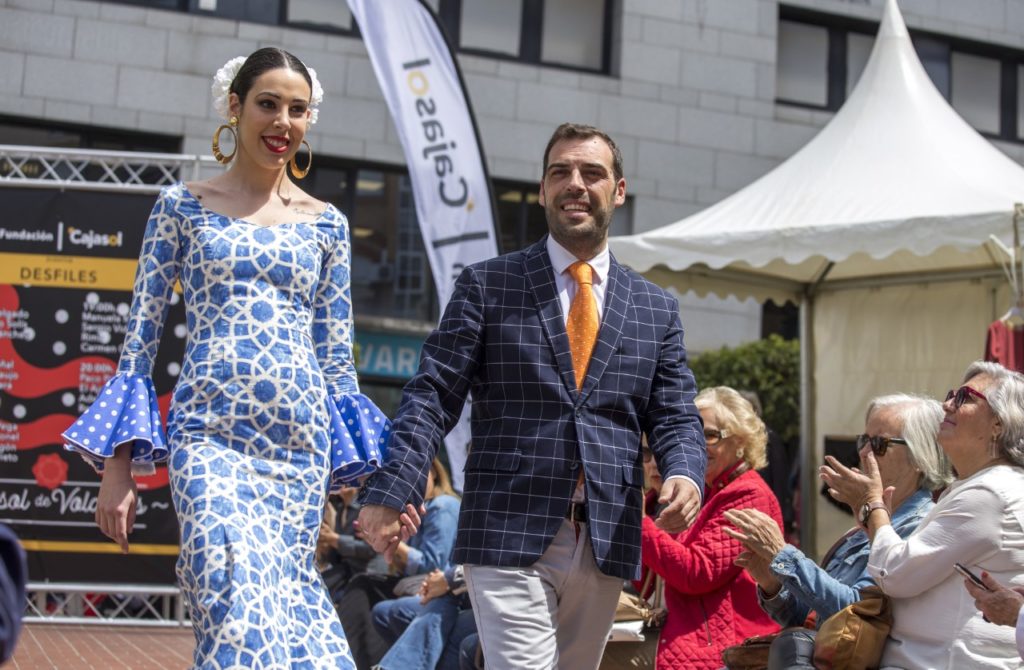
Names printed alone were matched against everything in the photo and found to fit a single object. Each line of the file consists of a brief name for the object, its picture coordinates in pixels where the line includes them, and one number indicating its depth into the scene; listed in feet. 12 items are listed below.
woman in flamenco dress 10.66
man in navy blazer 12.05
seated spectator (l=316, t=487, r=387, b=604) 25.52
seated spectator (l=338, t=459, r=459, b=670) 24.30
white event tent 28.22
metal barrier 31.40
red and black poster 31.83
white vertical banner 29.53
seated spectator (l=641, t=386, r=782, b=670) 16.30
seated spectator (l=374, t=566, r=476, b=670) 22.16
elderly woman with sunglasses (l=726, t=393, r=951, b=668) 14.26
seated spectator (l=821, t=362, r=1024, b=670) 12.75
